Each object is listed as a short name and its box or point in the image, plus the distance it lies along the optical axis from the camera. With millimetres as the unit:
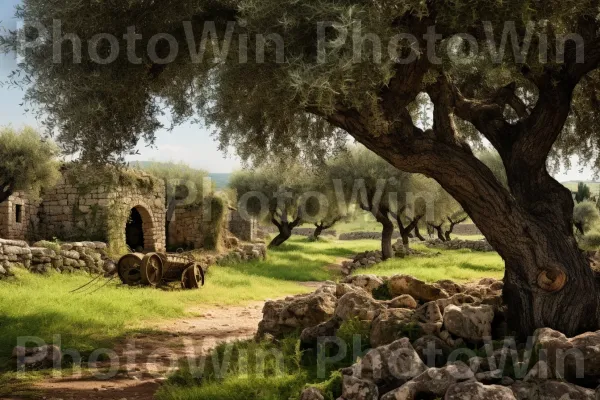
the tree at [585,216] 47531
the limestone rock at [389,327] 8070
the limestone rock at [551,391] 5801
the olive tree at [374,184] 30953
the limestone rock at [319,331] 8961
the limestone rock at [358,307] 9016
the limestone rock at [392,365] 6574
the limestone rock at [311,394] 6336
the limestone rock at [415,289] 10844
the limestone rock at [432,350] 7316
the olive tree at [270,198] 40875
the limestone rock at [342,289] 10688
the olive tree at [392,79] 7562
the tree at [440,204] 33869
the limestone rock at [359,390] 6168
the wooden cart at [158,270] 17047
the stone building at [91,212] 21656
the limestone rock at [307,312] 10031
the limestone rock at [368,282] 12336
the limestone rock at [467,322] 7898
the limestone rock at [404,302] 9828
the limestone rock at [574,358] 6289
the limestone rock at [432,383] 5938
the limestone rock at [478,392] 5566
